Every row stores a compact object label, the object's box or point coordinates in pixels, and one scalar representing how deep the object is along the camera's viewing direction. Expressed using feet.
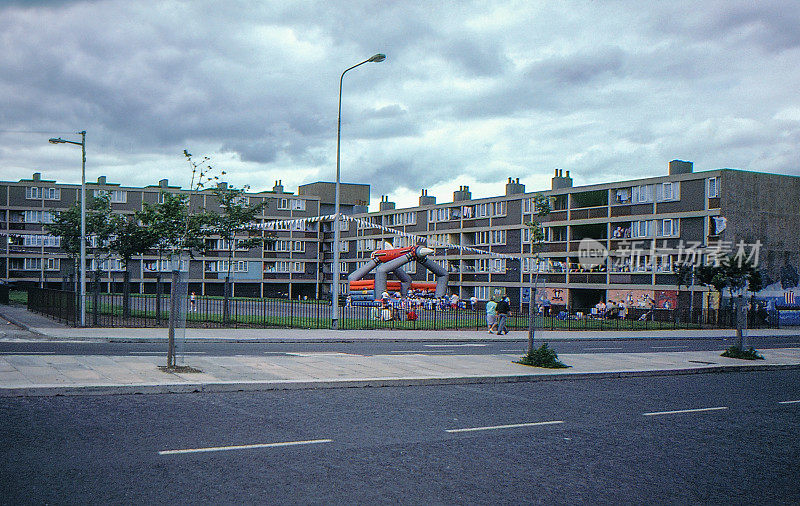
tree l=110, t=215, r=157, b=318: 97.60
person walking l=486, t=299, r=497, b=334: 102.63
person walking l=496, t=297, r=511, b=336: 95.96
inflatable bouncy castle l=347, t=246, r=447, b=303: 168.55
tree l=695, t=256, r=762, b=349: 67.82
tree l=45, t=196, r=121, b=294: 113.31
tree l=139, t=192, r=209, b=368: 96.99
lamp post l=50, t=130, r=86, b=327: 87.53
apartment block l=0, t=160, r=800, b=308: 159.94
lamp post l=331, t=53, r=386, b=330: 92.32
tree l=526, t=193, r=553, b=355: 57.16
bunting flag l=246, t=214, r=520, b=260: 121.60
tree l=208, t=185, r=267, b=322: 100.78
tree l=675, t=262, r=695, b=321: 147.02
